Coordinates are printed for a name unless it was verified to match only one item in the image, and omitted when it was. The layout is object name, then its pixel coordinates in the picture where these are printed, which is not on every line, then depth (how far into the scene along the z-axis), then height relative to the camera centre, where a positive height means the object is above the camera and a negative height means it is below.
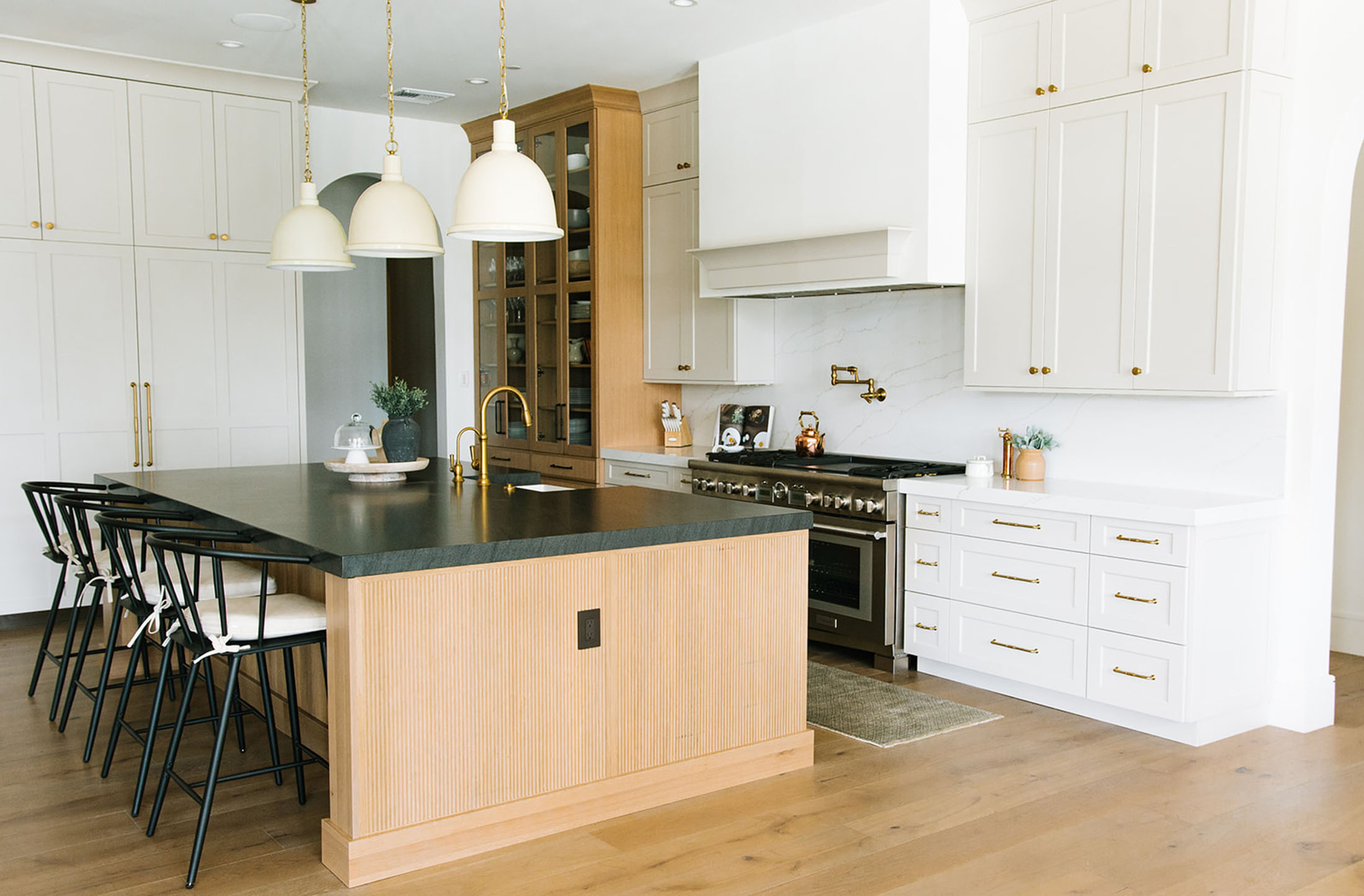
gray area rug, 3.91 -1.25
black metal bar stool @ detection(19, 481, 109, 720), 3.97 -0.66
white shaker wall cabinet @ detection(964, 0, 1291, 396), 3.76 +0.64
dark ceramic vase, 4.49 -0.29
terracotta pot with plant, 4.58 -0.34
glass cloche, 4.35 -0.28
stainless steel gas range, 4.66 -0.72
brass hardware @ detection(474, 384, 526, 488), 4.11 -0.28
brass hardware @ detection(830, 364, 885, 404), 5.43 -0.06
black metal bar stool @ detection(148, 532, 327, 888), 2.79 -0.67
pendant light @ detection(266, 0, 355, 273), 4.20 +0.49
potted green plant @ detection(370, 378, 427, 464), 4.43 -0.21
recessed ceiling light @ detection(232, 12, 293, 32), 4.95 +1.55
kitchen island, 2.76 -0.78
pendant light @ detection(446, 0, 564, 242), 3.24 +0.50
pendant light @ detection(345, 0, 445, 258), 3.79 +0.51
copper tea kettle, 5.56 -0.36
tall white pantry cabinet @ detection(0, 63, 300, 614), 5.52 +0.42
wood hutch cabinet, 6.23 +0.42
